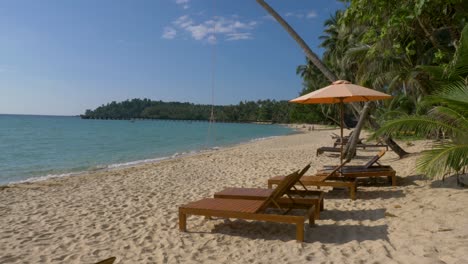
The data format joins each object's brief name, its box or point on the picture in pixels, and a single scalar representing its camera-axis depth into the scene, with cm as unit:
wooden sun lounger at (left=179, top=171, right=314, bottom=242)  420
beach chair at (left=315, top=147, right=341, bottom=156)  1394
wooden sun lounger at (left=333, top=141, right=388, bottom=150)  1379
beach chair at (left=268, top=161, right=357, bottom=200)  626
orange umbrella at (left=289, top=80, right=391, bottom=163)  617
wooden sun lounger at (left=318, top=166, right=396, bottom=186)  688
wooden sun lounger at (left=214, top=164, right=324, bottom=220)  496
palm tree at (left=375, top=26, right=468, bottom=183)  540
